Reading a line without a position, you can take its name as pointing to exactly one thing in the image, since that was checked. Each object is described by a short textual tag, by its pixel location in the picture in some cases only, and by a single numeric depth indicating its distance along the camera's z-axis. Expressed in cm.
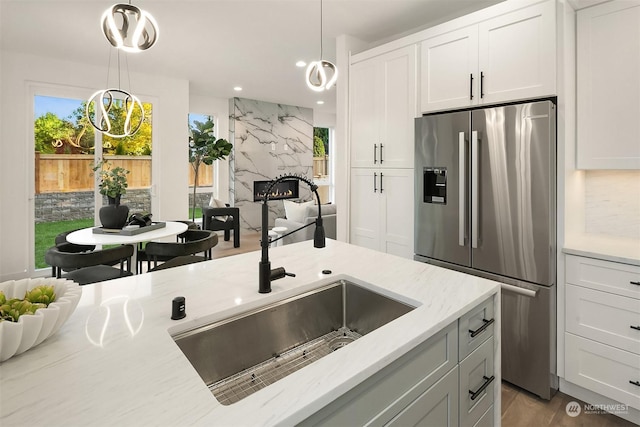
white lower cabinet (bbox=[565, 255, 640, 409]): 185
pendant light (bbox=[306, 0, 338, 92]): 257
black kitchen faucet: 121
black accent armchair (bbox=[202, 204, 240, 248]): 601
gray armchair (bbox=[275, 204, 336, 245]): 439
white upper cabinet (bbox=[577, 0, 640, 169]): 198
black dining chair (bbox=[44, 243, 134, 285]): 252
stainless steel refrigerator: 200
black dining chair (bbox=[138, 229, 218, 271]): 311
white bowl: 80
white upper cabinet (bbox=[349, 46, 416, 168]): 277
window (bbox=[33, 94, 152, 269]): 455
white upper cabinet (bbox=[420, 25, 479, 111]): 236
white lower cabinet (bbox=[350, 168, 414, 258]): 283
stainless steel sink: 111
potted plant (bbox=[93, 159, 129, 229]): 335
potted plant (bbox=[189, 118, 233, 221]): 637
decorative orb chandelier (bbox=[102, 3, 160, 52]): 184
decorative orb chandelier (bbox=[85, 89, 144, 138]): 401
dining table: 301
